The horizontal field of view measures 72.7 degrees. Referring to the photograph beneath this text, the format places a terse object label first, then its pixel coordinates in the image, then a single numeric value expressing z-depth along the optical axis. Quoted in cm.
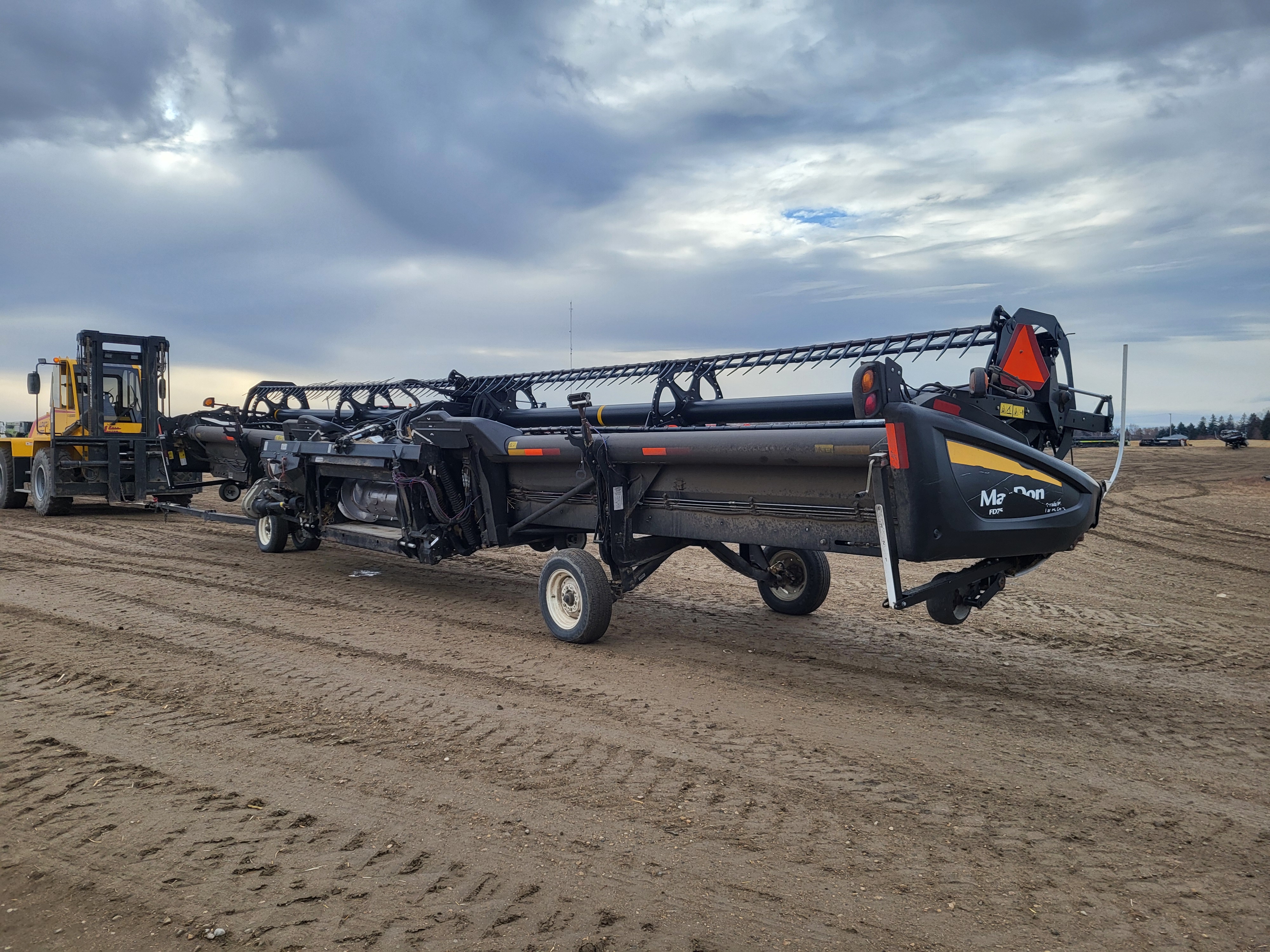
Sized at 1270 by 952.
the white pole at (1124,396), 534
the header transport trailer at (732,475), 463
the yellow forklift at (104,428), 1448
